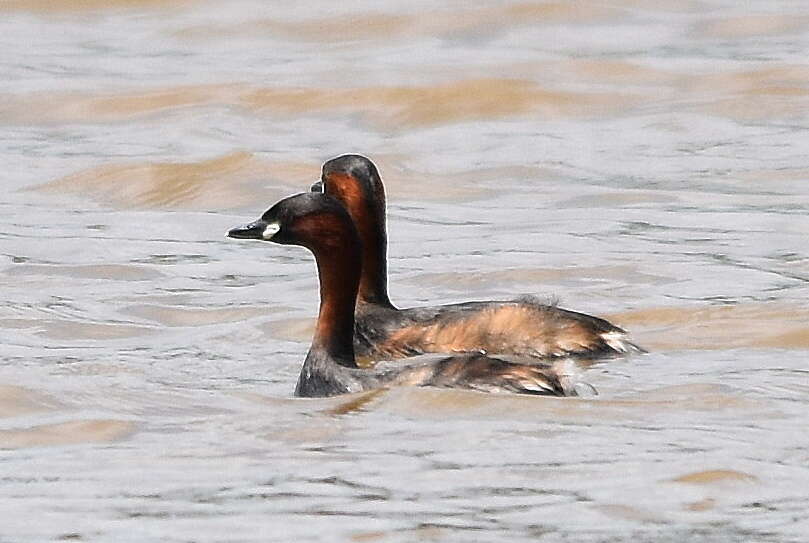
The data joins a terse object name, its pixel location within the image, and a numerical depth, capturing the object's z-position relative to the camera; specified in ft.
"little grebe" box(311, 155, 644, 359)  62.85
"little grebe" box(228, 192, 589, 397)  55.88
